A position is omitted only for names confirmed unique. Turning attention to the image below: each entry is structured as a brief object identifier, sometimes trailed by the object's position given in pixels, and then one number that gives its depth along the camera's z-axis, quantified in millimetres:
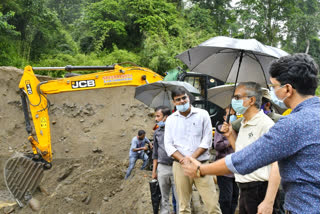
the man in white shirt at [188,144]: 3025
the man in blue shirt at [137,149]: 6211
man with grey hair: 2363
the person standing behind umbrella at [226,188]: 3377
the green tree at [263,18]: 17906
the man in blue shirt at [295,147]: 1228
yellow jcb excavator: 5555
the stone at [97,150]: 8961
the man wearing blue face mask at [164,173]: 3660
